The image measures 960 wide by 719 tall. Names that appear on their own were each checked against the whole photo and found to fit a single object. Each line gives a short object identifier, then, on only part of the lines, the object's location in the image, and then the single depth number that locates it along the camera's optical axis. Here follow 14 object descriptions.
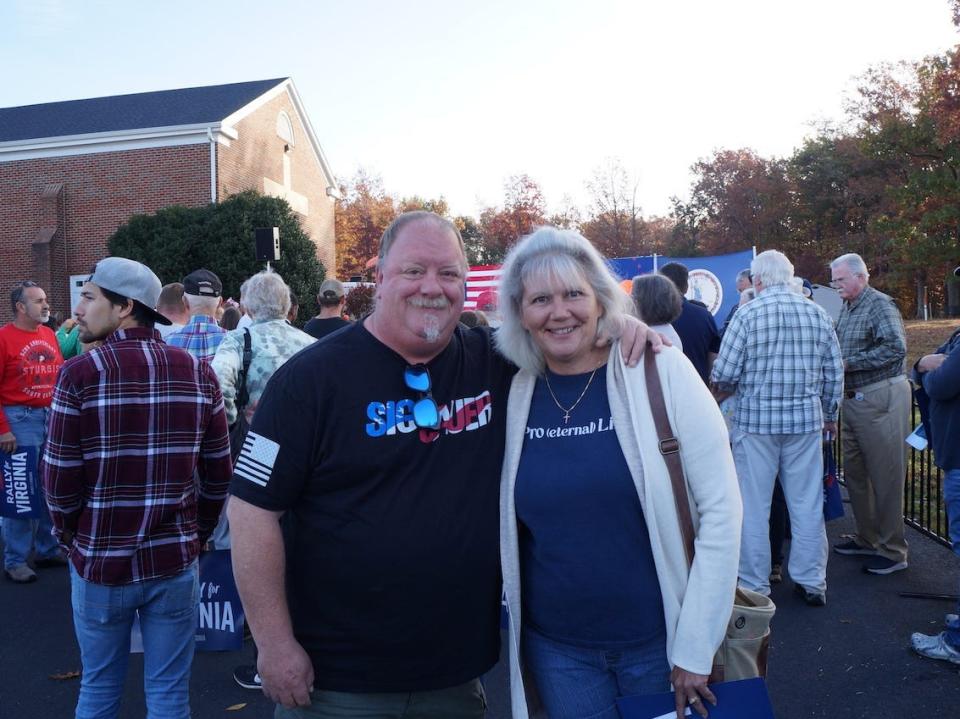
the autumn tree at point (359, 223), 37.34
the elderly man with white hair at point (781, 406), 4.91
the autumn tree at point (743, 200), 38.03
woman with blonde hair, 2.13
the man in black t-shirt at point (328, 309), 6.35
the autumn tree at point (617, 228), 31.84
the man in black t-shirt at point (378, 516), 2.09
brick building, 22.58
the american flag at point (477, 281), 12.56
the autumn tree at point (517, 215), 36.97
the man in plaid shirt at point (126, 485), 2.78
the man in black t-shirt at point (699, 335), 5.95
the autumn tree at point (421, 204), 41.64
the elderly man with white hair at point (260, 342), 4.33
